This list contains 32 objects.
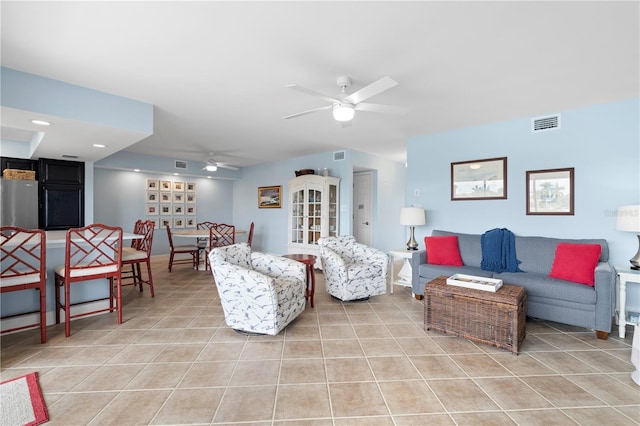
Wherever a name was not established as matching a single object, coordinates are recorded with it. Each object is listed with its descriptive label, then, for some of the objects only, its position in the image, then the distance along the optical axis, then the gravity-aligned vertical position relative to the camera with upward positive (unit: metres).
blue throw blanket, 3.36 -0.50
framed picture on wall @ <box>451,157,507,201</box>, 3.87 +0.42
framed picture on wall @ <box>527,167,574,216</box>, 3.40 +0.22
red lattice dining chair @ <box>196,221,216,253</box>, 5.62 -0.66
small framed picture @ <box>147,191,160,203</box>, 6.62 +0.30
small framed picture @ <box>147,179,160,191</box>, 6.62 +0.56
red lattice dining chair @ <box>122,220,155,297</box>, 3.54 -0.54
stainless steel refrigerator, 4.04 +0.09
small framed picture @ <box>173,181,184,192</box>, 6.99 +0.56
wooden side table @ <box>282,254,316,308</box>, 3.54 -0.76
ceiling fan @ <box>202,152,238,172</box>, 5.90 +0.92
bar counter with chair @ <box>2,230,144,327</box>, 2.73 -0.85
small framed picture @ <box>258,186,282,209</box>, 6.80 +0.31
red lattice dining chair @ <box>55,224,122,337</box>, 2.69 -0.54
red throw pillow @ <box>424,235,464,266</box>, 3.70 -0.52
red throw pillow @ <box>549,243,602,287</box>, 2.81 -0.52
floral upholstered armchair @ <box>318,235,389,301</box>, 3.62 -0.79
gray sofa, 2.62 -0.72
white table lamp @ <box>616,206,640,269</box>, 2.72 -0.11
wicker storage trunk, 2.40 -0.91
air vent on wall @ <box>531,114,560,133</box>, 3.48 +1.05
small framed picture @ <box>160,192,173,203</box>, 6.79 +0.29
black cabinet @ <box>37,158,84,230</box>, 4.45 +0.25
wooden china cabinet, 5.50 -0.03
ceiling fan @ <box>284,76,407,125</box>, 2.33 +0.91
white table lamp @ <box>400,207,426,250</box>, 4.16 -0.10
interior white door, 6.55 +0.08
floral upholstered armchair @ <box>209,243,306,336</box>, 2.60 -0.81
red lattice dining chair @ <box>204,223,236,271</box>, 5.32 -0.51
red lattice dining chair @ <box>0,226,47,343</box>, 2.43 -0.54
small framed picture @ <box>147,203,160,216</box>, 6.61 +0.01
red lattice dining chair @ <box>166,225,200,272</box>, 5.39 -0.77
